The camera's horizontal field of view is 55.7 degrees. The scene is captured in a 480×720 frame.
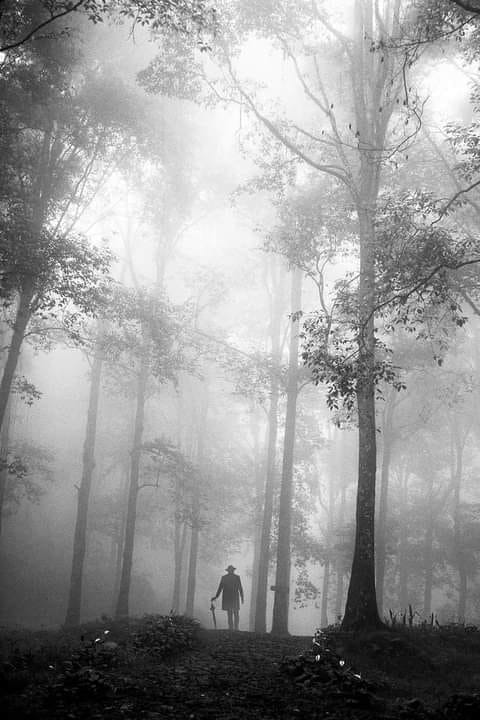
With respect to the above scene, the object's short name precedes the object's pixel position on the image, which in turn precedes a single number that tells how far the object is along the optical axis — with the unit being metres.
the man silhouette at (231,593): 13.58
